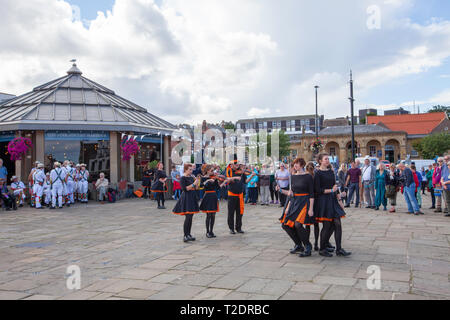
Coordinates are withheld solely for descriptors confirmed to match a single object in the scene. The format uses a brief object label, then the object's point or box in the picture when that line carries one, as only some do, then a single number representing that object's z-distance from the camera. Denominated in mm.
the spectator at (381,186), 13156
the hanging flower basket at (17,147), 19047
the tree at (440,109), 87475
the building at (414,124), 64312
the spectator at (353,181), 14180
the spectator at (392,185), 12719
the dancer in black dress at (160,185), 15000
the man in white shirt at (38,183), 15750
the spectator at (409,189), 11961
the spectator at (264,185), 15836
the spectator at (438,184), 12443
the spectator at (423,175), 20705
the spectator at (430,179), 13781
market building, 20062
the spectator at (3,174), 15320
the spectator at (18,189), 16462
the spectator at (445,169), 11377
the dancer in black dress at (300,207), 6352
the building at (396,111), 91612
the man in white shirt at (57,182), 15688
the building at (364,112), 92350
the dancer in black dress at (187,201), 8102
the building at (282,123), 97125
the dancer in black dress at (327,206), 6375
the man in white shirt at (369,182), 13938
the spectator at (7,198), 15141
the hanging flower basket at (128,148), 21078
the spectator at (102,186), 18391
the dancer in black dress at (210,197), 8547
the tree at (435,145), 53125
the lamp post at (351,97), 21484
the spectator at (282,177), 13531
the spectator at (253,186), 16039
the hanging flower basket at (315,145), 29044
